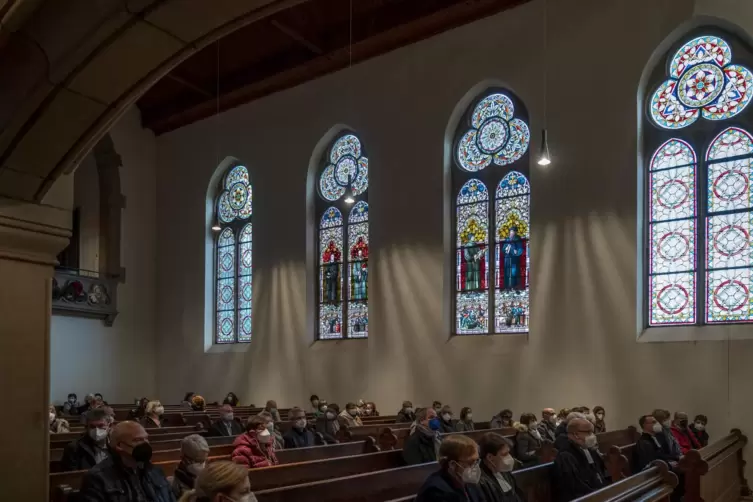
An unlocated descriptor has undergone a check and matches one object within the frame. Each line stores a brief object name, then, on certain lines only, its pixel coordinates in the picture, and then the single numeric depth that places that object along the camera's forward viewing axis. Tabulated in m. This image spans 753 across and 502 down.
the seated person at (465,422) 9.69
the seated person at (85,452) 5.43
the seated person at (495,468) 4.18
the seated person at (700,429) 9.21
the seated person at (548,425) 8.63
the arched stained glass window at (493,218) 11.95
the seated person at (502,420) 10.15
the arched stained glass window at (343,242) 14.05
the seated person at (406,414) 10.80
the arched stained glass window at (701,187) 9.91
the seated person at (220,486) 2.47
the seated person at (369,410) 12.14
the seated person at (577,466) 5.11
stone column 3.05
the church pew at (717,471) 5.99
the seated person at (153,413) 8.54
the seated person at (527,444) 7.60
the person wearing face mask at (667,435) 7.27
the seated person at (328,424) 9.19
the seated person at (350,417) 9.25
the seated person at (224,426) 8.89
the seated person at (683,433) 8.45
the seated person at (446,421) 9.18
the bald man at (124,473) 3.62
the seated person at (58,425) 8.52
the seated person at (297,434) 8.04
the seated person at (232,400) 15.12
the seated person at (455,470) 3.63
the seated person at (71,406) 13.55
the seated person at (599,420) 9.64
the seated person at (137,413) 10.49
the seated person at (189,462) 4.32
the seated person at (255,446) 5.69
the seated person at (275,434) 6.17
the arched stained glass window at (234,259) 16.19
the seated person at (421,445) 6.31
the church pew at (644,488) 3.78
